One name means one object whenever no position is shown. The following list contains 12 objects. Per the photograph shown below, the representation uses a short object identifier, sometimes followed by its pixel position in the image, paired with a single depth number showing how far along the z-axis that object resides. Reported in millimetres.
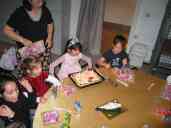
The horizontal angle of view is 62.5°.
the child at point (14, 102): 1204
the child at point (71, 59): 1686
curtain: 2324
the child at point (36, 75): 1419
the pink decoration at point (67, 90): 1304
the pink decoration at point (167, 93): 1300
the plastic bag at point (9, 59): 1871
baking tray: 1349
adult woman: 1601
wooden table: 1152
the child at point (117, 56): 1699
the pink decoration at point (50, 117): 1134
